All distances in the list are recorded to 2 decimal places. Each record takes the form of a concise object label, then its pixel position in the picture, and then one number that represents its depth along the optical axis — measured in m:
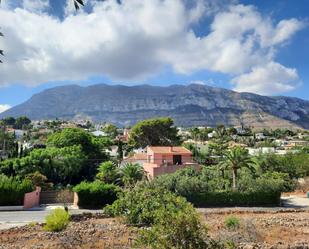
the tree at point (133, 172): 28.14
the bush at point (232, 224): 13.58
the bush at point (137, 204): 14.80
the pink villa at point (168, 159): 31.17
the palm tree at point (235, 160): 26.41
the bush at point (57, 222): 13.82
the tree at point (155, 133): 51.94
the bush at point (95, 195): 23.91
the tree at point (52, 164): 30.32
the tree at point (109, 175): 29.60
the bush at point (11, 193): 23.72
